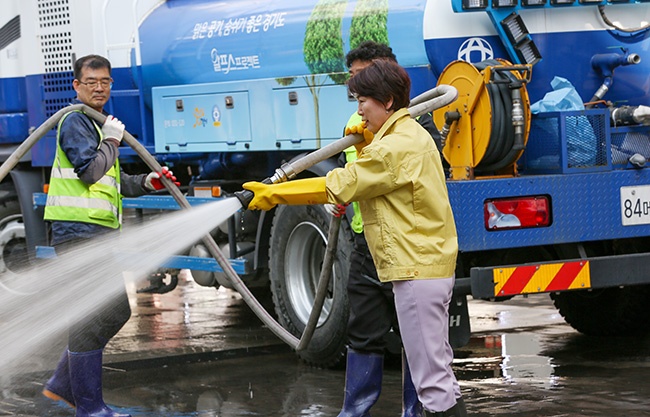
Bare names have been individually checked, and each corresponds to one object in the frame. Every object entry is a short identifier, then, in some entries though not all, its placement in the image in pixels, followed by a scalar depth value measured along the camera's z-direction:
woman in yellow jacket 5.27
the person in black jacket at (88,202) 6.75
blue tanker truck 6.99
